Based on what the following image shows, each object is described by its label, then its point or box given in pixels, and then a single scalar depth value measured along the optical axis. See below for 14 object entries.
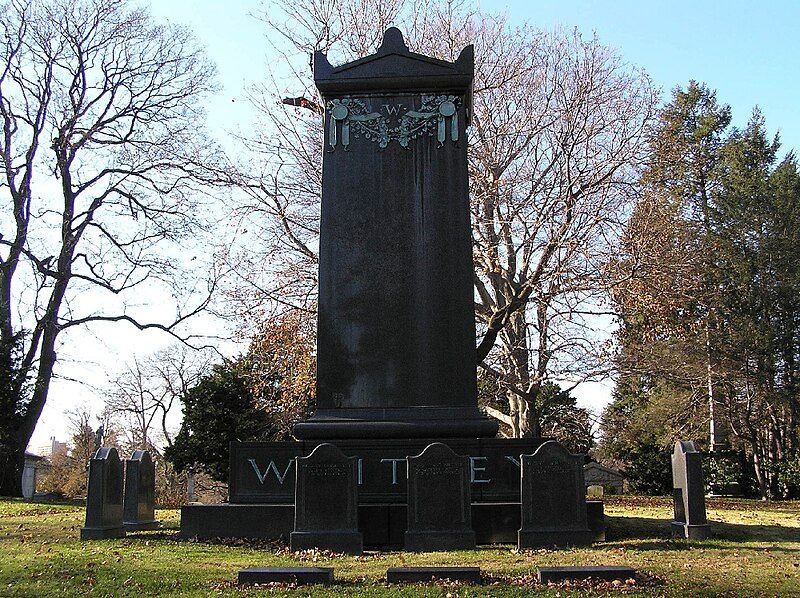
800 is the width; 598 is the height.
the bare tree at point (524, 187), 23.02
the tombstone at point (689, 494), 11.74
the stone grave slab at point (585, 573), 7.44
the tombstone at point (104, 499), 11.75
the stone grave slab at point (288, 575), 7.54
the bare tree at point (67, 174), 28.41
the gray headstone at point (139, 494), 13.23
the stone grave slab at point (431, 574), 7.64
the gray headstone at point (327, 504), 10.05
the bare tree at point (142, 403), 48.38
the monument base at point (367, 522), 10.84
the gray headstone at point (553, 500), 10.11
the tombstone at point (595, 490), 34.69
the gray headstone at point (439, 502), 10.07
